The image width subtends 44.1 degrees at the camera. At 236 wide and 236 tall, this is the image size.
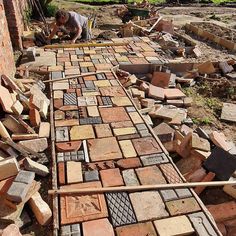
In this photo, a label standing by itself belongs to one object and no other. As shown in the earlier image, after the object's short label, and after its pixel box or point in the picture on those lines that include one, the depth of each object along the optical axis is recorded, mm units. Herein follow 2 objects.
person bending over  7492
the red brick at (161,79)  6212
